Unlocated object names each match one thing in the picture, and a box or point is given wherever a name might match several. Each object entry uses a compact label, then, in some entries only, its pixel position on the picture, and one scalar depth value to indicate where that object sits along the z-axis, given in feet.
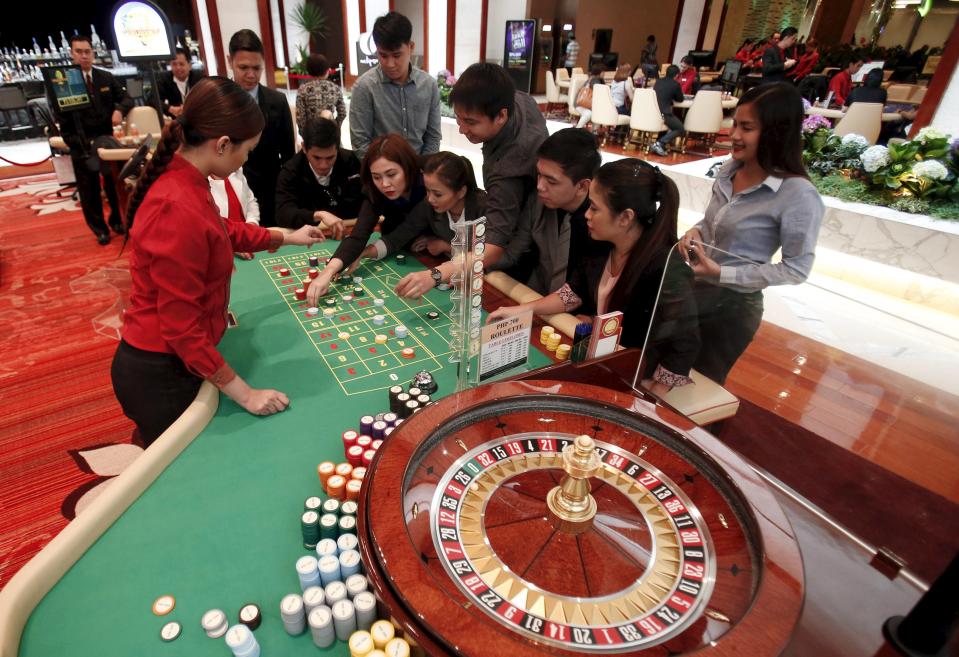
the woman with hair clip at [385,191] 7.23
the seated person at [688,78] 31.89
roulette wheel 2.40
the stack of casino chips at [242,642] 2.73
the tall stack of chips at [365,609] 2.91
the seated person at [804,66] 34.22
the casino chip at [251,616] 2.90
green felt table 2.93
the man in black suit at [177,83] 20.04
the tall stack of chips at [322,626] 2.81
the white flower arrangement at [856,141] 15.96
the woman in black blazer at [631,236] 5.51
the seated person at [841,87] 27.22
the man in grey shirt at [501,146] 6.81
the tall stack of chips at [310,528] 3.35
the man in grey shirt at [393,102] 10.31
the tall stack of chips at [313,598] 2.93
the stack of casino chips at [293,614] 2.89
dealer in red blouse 4.23
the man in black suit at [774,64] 27.24
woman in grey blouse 5.11
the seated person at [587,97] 28.19
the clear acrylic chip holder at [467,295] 3.92
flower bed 13.73
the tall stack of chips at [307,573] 3.04
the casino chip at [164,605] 2.99
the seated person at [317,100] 14.37
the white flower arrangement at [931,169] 13.58
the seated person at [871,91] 21.81
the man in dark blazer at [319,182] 9.30
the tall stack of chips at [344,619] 2.85
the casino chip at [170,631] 2.85
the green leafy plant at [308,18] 37.60
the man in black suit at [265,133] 10.99
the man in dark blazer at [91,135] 14.82
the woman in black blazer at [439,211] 7.20
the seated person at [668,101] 24.95
